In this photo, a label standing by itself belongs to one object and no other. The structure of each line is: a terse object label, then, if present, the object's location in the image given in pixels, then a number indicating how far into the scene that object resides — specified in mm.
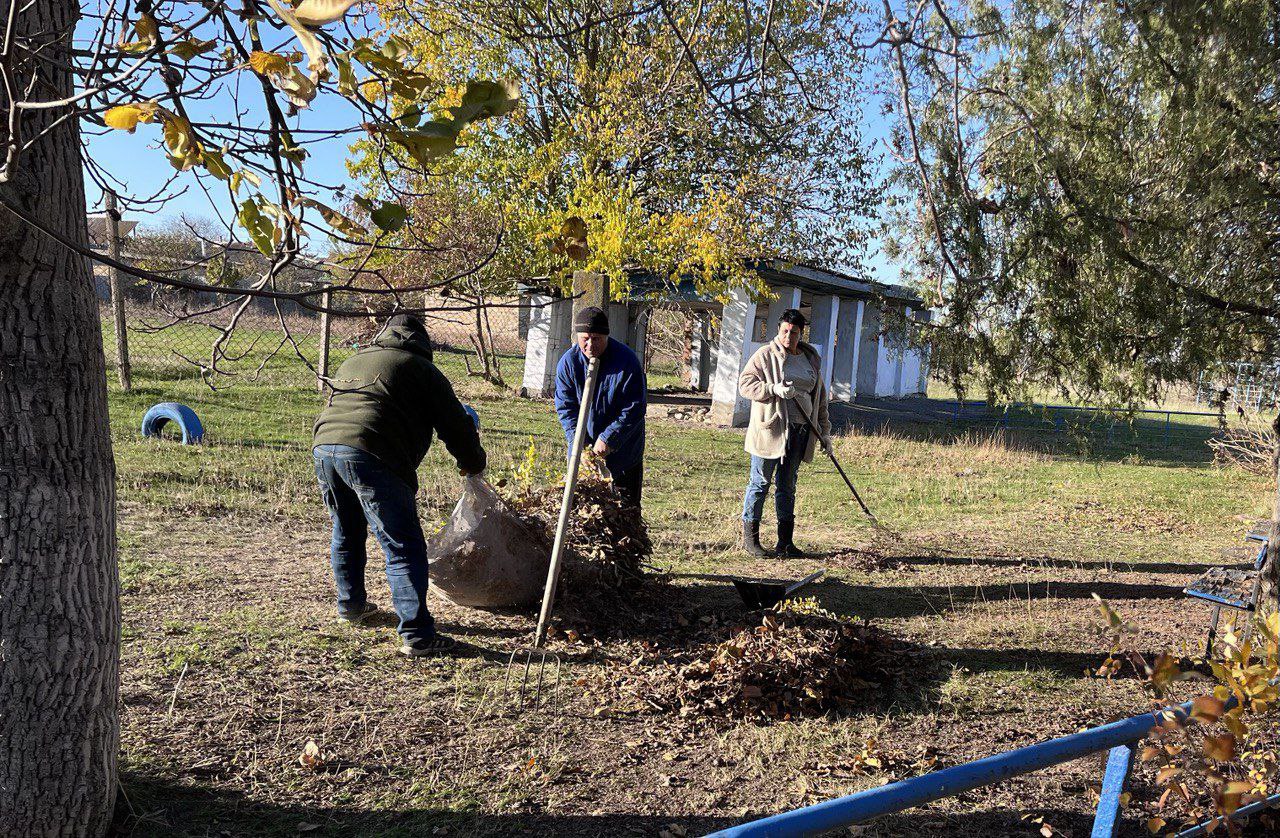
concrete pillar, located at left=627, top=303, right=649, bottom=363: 23772
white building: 18547
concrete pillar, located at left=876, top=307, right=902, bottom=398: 27953
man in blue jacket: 5754
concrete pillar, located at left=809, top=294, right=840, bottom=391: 22703
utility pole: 9980
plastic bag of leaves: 4988
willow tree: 4969
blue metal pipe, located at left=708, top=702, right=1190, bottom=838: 1518
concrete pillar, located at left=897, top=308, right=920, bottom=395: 30500
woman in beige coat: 7062
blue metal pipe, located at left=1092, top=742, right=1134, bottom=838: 2260
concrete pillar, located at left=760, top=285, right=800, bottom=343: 19750
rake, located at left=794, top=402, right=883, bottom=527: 7086
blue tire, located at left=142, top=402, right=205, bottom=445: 9297
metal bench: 4715
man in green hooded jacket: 4461
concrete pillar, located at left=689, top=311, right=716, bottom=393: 25411
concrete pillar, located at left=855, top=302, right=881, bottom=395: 26984
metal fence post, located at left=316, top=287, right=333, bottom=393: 7496
